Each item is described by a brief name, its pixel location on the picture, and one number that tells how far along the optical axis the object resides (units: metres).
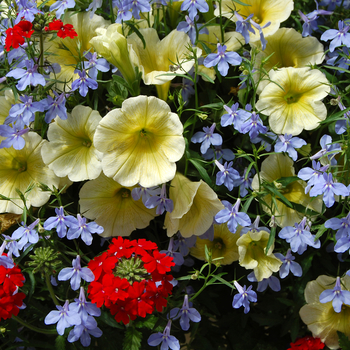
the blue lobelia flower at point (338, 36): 0.81
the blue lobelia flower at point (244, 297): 0.79
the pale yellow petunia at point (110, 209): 0.82
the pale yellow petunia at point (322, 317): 0.83
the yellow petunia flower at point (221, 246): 0.83
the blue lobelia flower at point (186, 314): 0.79
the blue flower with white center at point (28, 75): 0.78
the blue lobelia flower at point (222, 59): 0.80
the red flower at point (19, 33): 0.77
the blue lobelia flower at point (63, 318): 0.77
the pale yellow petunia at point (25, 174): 0.81
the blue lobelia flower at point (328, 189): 0.77
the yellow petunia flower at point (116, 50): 0.79
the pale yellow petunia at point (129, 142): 0.78
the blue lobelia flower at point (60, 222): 0.78
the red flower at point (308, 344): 0.83
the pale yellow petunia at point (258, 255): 0.80
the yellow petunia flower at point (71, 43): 0.83
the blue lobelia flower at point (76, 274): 0.77
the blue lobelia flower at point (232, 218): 0.78
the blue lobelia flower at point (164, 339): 0.79
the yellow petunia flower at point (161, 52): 0.81
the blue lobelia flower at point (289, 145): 0.80
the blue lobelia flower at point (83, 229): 0.78
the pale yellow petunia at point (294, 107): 0.81
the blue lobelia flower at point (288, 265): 0.81
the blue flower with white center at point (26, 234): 0.78
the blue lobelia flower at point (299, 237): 0.78
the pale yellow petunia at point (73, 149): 0.81
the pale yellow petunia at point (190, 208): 0.79
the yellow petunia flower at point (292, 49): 0.84
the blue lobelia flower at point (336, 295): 0.79
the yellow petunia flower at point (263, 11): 0.83
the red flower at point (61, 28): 0.78
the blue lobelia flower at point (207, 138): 0.81
